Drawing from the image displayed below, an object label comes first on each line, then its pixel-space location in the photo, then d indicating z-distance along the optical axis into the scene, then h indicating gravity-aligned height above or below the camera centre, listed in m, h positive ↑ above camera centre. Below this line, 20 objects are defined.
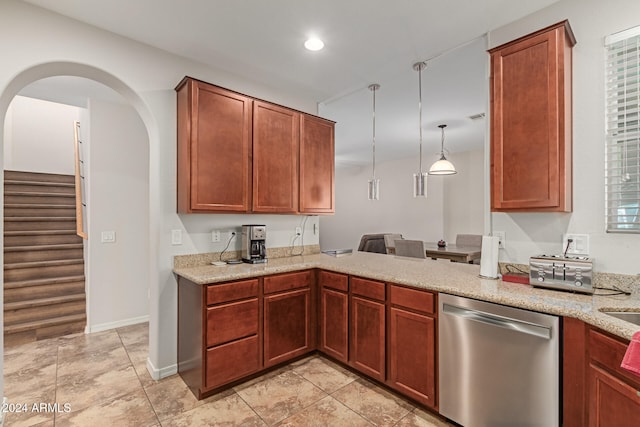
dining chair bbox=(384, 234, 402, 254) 5.63 -0.60
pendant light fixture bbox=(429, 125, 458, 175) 4.43 +0.63
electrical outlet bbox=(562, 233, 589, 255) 1.88 -0.21
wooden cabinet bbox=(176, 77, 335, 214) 2.43 +0.52
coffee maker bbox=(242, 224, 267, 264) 2.80 -0.30
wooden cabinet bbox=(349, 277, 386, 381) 2.26 -0.91
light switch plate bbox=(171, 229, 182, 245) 2.56 -0.21
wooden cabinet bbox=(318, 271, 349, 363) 2.54 -0.90
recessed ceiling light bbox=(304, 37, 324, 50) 2.45 +1.38
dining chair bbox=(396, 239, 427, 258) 4.42 -0.56
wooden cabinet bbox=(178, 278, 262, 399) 2.15 -0.91
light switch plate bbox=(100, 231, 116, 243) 3.48 -0.29
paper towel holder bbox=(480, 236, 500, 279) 2.09 -0.32
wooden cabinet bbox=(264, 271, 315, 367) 2.48 -0.91
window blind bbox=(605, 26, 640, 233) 1.72 +0.46
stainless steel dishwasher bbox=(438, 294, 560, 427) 1.52 -0.85
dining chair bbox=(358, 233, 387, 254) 6.00 -0.66
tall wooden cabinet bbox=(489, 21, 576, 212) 1.80 +0.55
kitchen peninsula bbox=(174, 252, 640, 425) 1.96 -0.77
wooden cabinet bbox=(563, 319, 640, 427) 1.18 -0.73
